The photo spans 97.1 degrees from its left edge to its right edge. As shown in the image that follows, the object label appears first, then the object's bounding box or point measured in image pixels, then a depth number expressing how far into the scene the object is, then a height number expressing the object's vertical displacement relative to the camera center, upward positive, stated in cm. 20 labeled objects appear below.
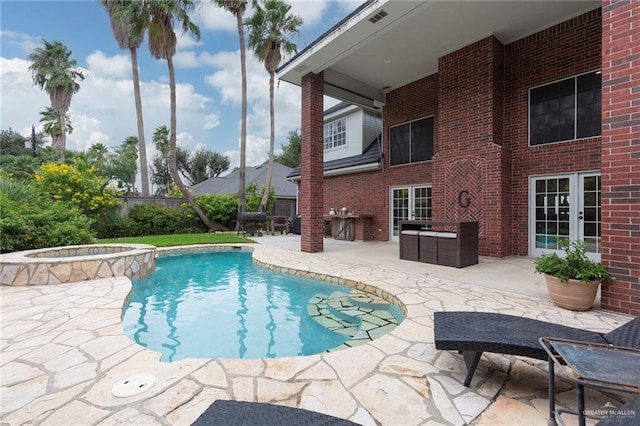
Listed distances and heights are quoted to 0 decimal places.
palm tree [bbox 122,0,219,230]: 1123 +770
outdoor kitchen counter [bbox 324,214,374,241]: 1014 -54
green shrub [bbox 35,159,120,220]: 965 +93
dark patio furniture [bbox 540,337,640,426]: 124 -77
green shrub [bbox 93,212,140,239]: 1074 -55
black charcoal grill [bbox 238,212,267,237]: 1189 -40
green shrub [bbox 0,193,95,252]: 578 -30
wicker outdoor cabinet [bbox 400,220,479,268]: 548 -69
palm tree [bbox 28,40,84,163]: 1619 +827
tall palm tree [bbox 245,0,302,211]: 1276 +833
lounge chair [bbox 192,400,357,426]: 123 -93
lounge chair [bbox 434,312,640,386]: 177 -85
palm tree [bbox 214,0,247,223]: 1191 +593
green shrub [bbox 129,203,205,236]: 1170 -33
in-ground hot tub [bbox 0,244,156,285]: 457 -93
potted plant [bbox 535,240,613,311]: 314 -77
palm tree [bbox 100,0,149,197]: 1198 +738
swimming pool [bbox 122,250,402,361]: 303 -141
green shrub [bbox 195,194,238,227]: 1338 +24
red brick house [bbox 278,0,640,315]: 569 +256
